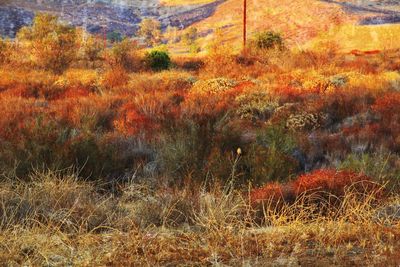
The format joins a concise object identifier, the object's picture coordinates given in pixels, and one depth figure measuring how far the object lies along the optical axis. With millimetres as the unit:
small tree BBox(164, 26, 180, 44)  82000
